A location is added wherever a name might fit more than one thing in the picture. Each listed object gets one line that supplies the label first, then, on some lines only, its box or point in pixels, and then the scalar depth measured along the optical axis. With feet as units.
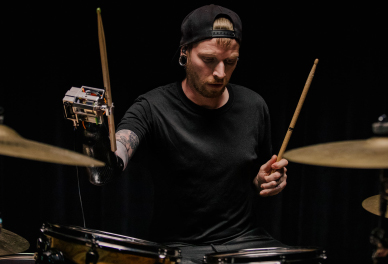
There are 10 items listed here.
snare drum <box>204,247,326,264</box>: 7.07
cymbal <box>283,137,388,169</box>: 6.61
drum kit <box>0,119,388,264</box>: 6.68
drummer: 8.17
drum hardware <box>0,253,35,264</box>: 8.02
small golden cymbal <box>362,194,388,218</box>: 7.73
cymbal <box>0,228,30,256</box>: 7.47
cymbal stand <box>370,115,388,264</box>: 6.89
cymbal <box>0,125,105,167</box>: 6.54
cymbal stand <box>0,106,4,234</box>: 9.57
